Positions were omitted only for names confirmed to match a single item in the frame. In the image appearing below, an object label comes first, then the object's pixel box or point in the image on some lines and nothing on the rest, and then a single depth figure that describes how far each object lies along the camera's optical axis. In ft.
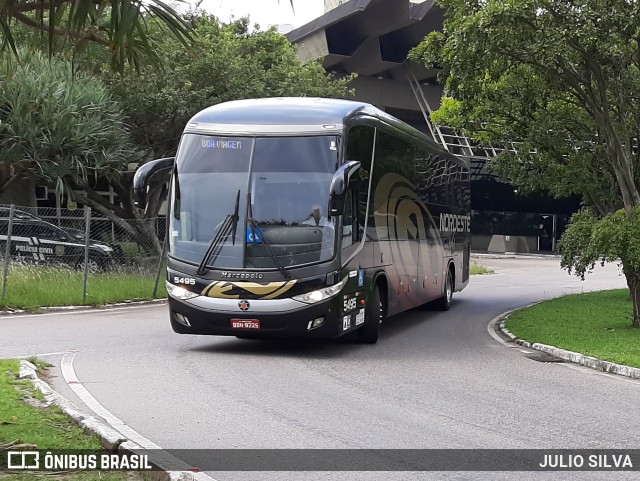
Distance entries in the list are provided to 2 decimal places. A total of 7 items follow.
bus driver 42.27
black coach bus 41.73
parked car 72.08
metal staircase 201.05
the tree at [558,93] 50.47
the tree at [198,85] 91.30
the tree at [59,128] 82.58
